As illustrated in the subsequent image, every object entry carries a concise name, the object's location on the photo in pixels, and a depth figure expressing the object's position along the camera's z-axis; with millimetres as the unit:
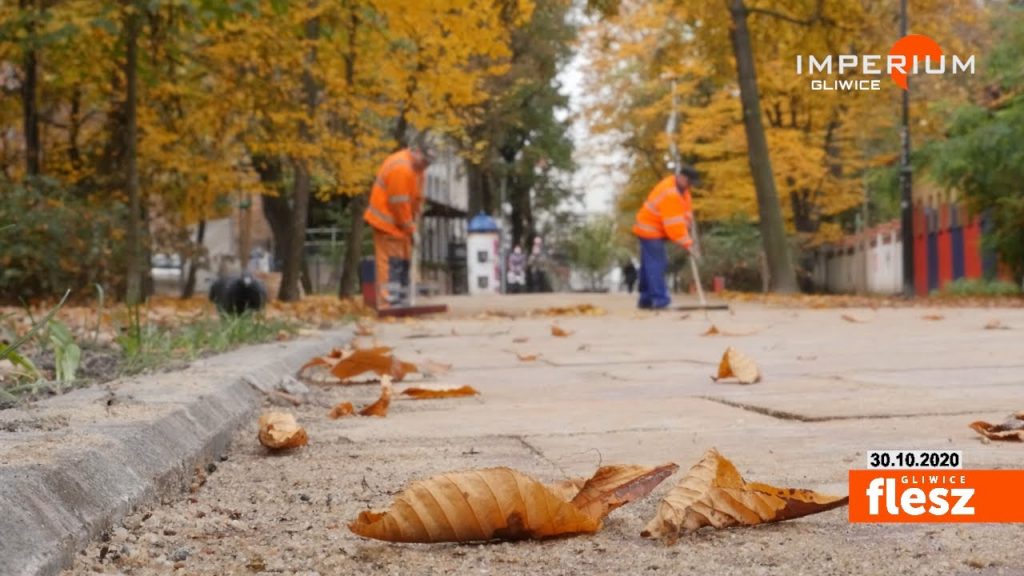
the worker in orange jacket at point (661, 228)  16078
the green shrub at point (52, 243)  15328
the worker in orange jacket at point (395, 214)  15039
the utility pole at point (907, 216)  24970
